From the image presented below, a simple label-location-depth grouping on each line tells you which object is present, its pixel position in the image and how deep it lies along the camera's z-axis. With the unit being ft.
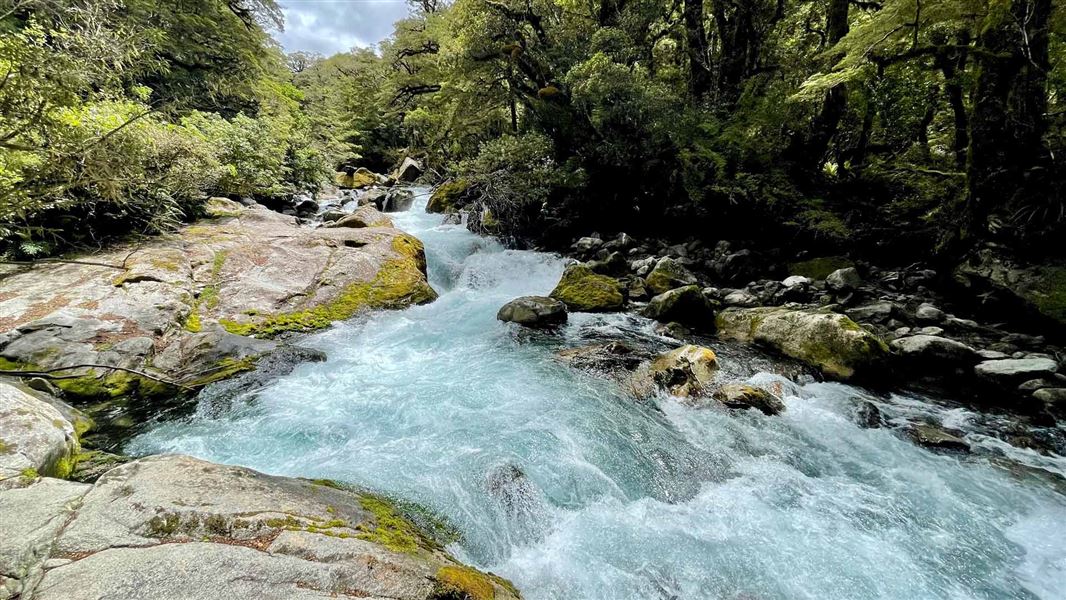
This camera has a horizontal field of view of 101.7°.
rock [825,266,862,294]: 26.53
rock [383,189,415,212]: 59.21
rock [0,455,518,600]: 6.34
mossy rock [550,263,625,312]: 28.58
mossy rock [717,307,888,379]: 19.22
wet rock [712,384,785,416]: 17.25
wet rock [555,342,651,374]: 20.61
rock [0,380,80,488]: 8.82
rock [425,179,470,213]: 55.98
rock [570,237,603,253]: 40.45
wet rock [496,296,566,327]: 26.08
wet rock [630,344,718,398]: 18.48
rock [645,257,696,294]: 30.27
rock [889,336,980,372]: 18.58
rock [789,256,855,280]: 29.19
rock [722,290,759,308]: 27.28
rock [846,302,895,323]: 23.11
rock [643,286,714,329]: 25.98
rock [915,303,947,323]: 22.06
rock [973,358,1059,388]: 17.07
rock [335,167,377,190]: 75.61
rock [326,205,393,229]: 38.19
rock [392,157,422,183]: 78.38
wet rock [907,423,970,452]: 15.06
